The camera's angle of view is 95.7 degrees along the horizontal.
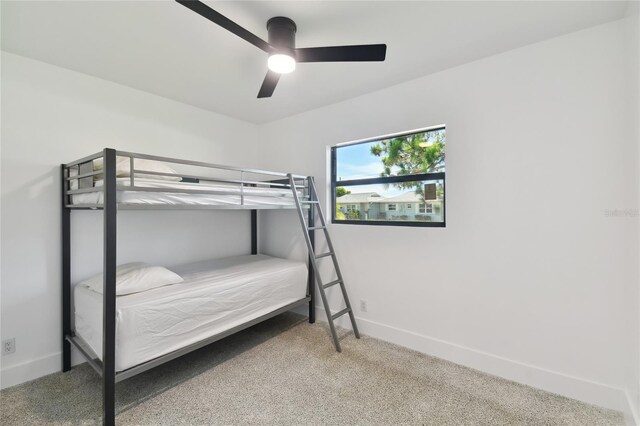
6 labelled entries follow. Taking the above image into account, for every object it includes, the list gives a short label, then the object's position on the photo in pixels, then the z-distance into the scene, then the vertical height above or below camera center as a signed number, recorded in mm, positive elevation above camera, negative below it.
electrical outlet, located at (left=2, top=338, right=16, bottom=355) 2076 -973
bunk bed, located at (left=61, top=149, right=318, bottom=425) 1723 -589
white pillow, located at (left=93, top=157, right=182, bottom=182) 1896 +327
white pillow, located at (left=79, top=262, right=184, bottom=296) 2023 -502
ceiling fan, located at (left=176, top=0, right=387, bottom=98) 1625 +937
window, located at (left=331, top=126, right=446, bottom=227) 2613 +321
